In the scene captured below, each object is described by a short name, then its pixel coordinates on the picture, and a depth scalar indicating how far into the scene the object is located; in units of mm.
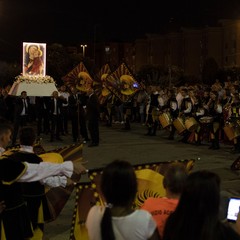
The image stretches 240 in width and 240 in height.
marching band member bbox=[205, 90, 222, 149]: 14948
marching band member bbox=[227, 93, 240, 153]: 13898
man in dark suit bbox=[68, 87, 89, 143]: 17172
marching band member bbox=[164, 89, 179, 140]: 17428
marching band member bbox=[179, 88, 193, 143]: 16359
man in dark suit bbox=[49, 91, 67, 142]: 17531
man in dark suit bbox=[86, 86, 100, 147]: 15789
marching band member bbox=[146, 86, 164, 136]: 18625
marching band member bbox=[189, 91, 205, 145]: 15716
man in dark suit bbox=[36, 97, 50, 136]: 19094
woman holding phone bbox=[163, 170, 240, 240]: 2654
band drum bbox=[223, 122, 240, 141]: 13875
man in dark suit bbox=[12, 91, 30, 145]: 17038
